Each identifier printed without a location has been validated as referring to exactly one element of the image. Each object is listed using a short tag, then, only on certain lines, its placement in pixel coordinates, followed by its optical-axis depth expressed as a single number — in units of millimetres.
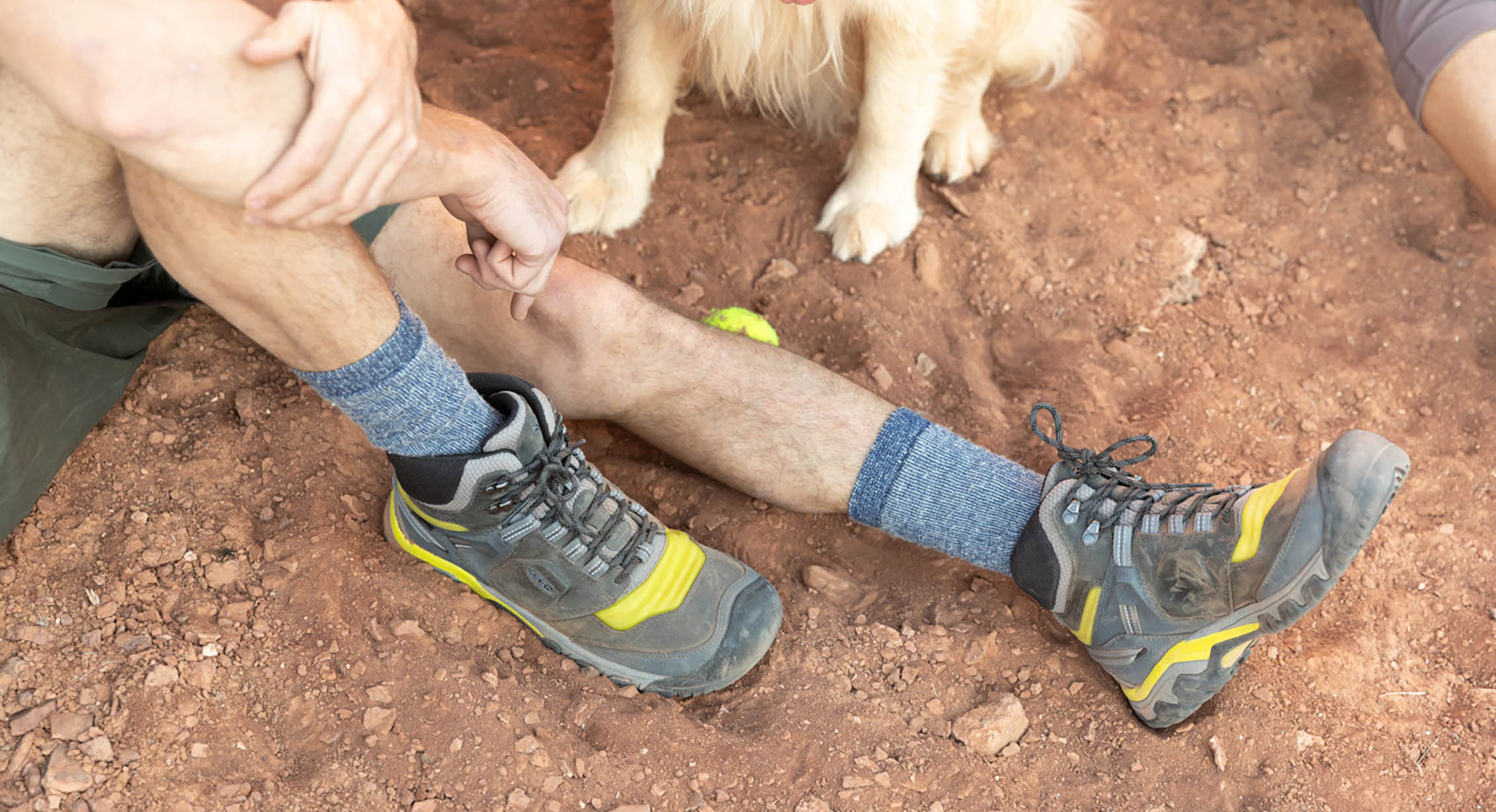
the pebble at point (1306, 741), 1582
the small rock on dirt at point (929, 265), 2250
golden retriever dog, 2133
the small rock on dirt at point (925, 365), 2078
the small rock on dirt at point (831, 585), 1736
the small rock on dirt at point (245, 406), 1751
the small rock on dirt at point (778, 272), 2223
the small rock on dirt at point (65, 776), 1313
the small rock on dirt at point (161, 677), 1427
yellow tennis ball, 2023
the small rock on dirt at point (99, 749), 1349
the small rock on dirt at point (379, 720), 1459
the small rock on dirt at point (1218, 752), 1564
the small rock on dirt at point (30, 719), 1354
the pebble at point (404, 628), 1563
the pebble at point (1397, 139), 2535
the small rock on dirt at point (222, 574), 1555
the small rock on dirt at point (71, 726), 1361
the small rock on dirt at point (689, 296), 2166
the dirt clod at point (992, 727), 1568
